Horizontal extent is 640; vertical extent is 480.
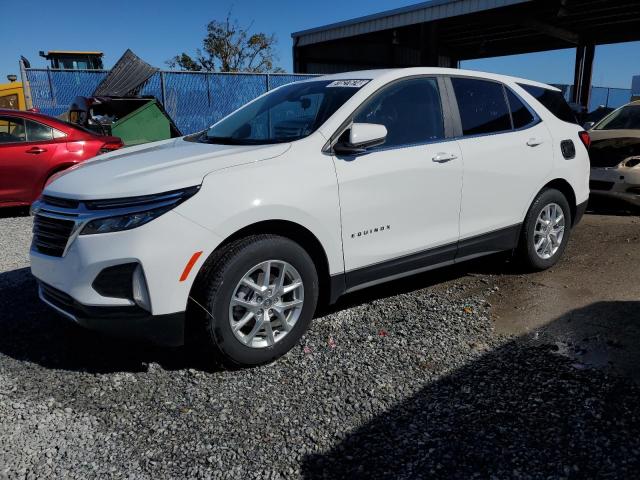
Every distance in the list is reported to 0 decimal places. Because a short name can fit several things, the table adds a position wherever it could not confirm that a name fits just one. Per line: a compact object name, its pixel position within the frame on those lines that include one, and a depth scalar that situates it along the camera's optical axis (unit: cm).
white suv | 280
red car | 736
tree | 3794
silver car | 695
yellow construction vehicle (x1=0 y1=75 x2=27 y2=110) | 1556
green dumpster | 1094
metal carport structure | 1656
